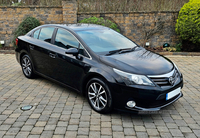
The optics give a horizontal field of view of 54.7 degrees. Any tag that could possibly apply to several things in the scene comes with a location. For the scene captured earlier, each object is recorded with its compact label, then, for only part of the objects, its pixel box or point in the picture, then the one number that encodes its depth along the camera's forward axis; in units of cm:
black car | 326
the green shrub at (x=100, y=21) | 916
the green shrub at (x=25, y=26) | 934
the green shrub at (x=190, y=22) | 864
